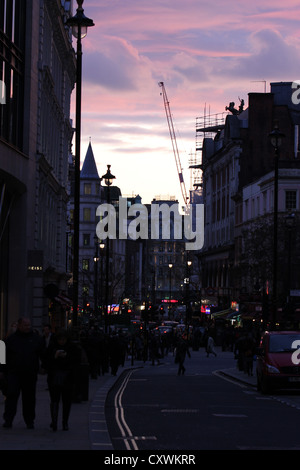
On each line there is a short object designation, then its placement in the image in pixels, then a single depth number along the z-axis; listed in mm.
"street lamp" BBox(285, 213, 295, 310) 54219
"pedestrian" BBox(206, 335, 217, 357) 66938
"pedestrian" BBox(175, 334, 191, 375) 42869
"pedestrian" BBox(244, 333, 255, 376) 40594
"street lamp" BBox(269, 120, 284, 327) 39438
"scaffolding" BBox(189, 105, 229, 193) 148375
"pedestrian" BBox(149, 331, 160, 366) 56300
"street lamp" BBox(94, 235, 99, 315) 85038
